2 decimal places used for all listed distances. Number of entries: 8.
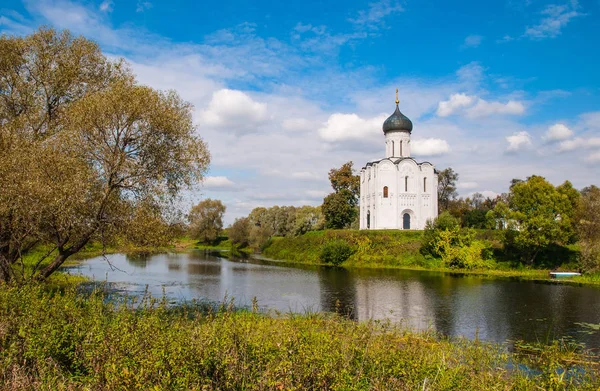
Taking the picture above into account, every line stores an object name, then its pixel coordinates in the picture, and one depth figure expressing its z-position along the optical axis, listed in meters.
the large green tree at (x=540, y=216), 36.03
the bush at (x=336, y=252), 45.34
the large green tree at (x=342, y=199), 58.94
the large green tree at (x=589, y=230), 32.19
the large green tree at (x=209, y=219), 79.00
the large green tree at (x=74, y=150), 12.87
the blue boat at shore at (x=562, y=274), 32.44
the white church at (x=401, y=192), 54.81
